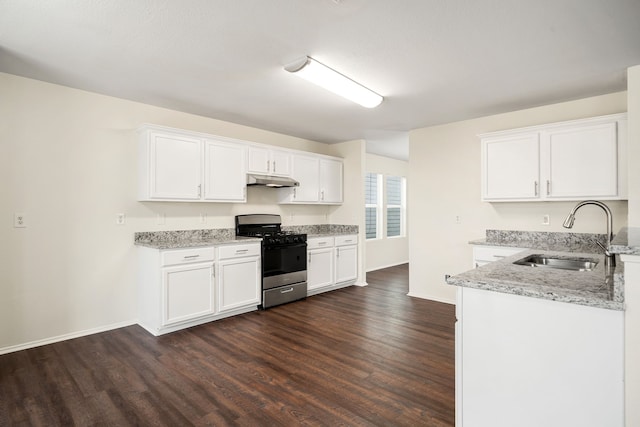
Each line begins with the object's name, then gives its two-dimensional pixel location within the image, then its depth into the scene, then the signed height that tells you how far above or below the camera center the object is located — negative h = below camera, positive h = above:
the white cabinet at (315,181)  4.96 +0.54
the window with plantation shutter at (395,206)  7.53 +0.19
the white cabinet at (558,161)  3.08 +0.54
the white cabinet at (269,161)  4.38 +0.74
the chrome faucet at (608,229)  1.96 -0.09
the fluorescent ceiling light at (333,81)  2.66 +1.18
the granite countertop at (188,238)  3.53 -0.30
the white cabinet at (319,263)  4.80 -0.74
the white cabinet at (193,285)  3.31 -0.78
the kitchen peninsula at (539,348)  1.27 -0.58
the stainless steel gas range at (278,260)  4.21 -0.62
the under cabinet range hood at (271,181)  4.32 +0.46
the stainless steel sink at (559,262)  2.31 -0.36
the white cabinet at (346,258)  5.22 -0.72
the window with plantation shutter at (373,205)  6.99 +0.20
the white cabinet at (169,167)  3.45 +0.52
